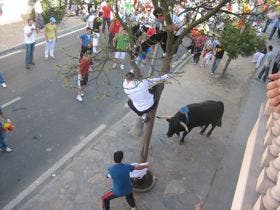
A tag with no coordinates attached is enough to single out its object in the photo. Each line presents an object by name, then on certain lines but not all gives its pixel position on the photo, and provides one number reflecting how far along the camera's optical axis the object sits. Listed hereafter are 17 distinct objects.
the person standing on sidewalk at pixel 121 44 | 7.06
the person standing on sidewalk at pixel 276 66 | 15.56
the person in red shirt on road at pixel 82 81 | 10.98
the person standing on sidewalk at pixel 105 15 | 17.42
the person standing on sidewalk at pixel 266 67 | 16.05
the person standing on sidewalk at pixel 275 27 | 22.85
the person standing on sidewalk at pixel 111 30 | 10.46
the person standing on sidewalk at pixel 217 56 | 15.14
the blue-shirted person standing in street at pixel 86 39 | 12.83
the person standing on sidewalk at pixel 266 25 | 23.32
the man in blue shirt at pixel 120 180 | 6.93
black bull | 9.88
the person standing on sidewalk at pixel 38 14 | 16.59
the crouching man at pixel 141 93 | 7.73
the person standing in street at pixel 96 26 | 14.54
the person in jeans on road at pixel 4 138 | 8.79
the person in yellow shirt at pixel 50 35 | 14.01
